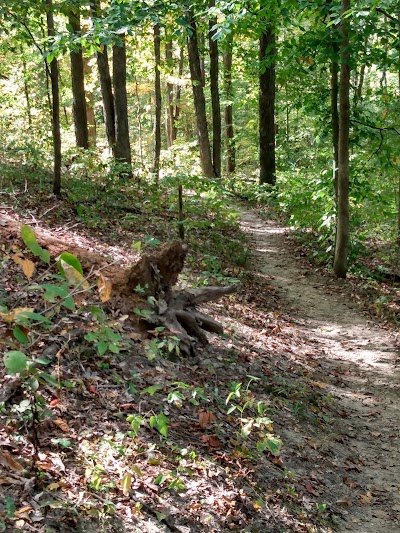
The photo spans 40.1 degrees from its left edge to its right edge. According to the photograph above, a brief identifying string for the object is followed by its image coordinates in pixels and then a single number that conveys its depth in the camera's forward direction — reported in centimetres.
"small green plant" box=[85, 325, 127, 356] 322
